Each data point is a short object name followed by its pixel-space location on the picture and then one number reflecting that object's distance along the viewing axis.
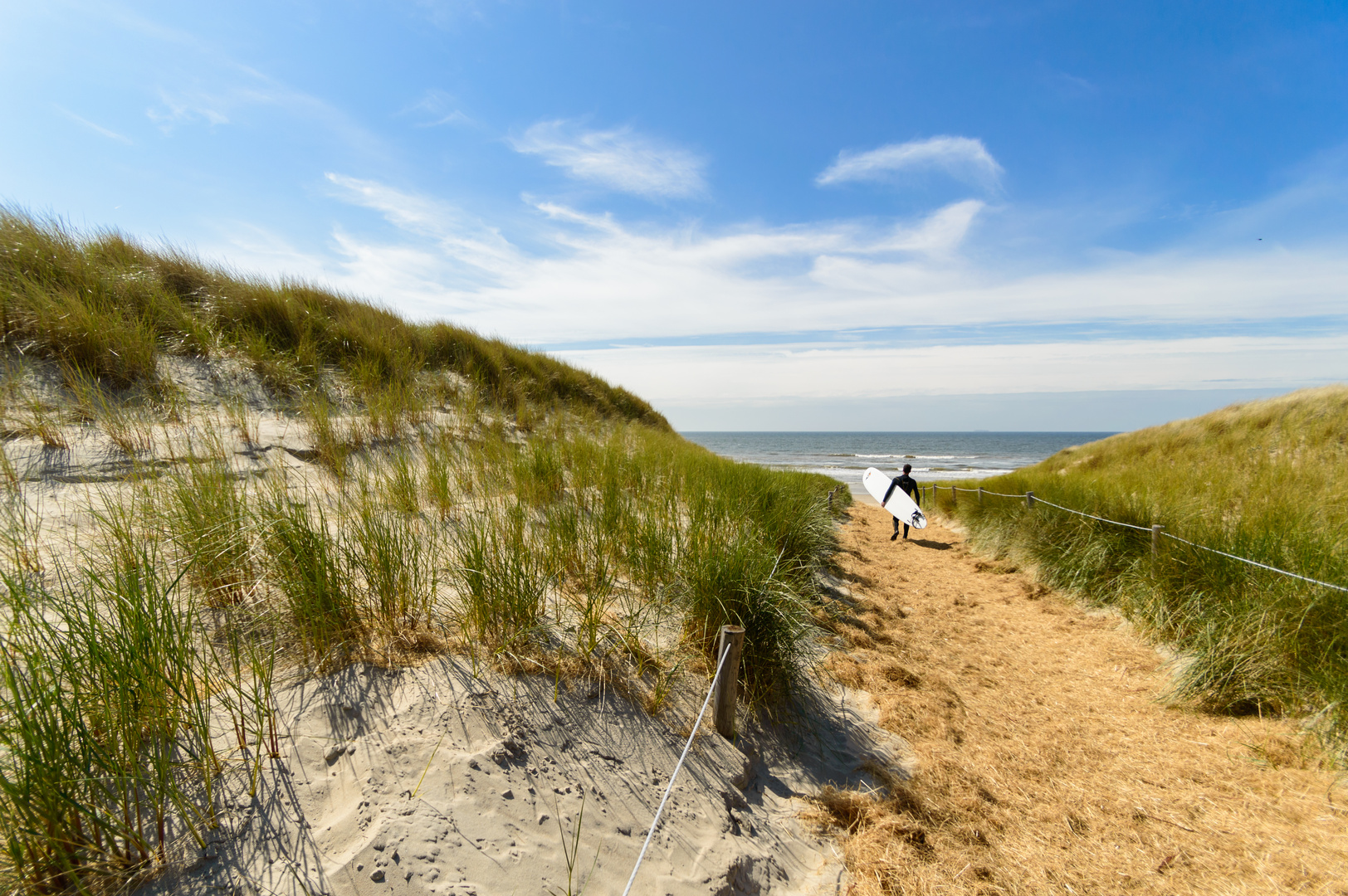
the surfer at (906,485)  11.52
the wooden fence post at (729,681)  2.62
